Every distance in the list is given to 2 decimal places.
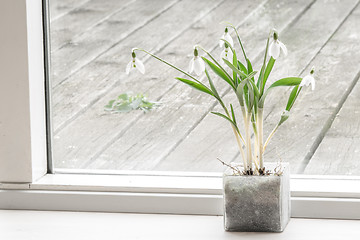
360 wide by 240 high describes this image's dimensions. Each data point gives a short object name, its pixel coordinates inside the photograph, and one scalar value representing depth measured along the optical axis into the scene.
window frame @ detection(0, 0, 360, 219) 1.40
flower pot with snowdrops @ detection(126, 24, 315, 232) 1.31
